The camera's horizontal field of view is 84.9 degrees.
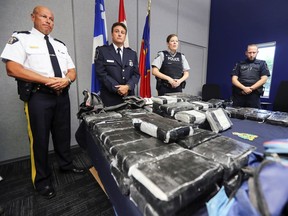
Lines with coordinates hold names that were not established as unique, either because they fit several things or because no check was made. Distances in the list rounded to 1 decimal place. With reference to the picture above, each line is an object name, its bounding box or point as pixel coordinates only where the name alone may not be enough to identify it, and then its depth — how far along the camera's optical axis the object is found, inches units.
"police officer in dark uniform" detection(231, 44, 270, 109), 87.3
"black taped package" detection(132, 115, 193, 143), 25.0
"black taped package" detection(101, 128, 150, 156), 25.3
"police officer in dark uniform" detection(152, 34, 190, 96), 79.7
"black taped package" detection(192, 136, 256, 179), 19.8
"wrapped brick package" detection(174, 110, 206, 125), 36.9
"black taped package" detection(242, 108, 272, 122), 50.5
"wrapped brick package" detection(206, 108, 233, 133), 40.8
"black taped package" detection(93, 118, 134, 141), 32.0
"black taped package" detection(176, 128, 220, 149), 24.9
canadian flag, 93.1
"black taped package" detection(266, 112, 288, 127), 45.7
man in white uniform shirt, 48.0
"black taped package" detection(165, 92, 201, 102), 56.6
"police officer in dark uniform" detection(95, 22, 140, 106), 65.6
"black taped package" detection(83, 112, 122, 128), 39.1
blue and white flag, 85.9
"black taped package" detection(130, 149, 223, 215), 14.3
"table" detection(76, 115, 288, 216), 26.0
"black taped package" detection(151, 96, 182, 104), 49.6
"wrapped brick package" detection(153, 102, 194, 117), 42.4
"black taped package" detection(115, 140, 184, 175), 20.4
